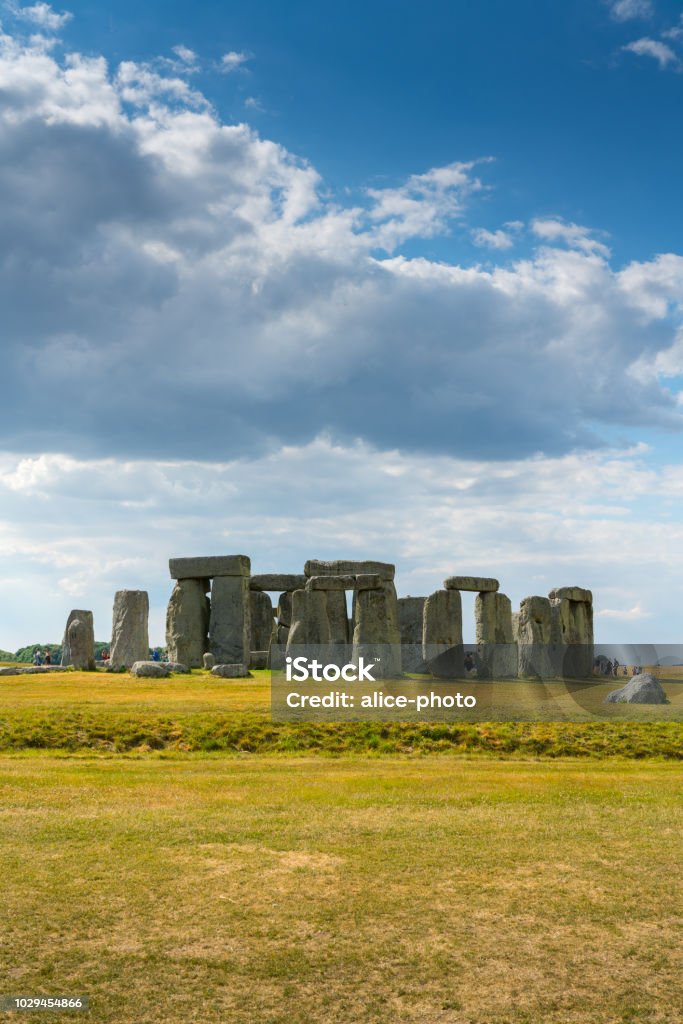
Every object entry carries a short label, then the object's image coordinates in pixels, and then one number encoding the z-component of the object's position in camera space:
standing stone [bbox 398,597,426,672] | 37.12
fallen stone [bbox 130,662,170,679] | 29.66
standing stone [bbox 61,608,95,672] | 34.06
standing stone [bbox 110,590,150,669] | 33.84
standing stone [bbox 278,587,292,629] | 37.38
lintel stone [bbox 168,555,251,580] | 34.06
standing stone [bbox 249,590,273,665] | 39.44
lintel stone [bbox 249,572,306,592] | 37.94
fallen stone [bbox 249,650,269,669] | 34.66
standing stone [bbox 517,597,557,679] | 32.78
